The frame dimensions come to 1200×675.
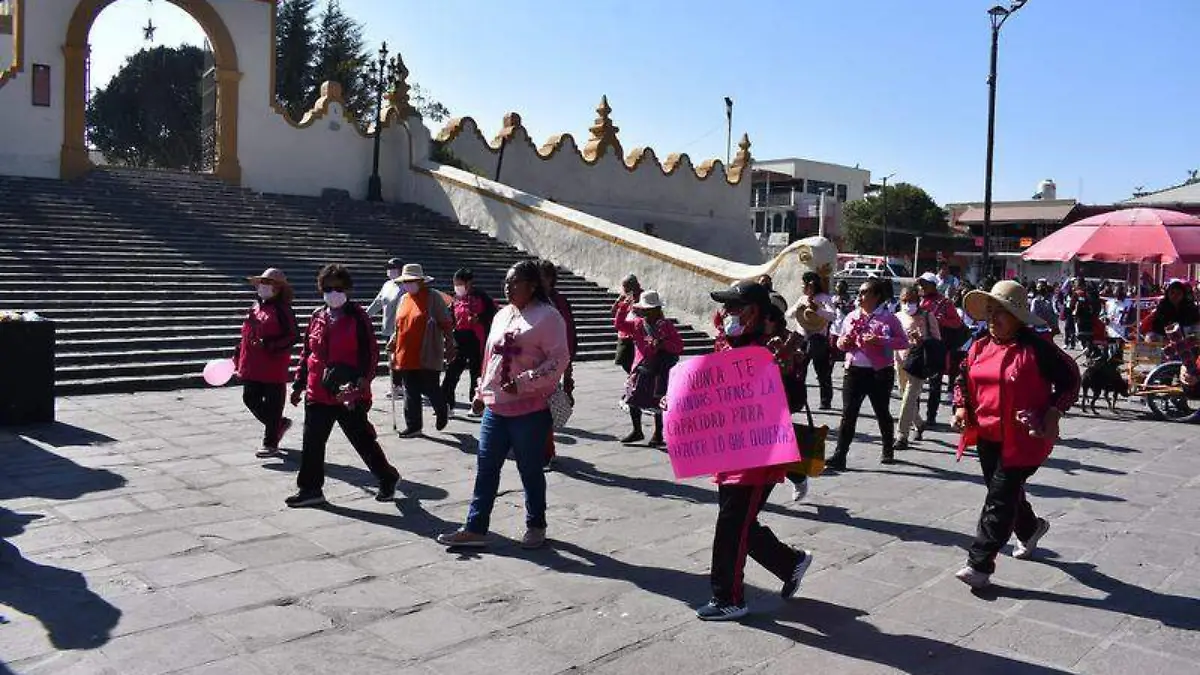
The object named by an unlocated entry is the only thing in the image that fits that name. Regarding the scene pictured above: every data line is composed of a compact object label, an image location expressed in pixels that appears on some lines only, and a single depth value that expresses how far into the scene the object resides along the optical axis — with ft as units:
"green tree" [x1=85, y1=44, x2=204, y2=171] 137.39
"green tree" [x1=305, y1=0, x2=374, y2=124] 121.70
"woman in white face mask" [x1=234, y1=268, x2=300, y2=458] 24.11
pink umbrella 37.27
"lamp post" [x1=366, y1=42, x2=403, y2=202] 77.97
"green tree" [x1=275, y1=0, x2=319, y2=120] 124.98
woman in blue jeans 17.03
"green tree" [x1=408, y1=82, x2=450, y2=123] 111.75
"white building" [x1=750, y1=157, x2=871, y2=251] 202.80
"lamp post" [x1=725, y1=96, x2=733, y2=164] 148.87
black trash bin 26.96
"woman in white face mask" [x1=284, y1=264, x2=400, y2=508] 19.94
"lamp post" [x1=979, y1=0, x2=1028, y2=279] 61.52
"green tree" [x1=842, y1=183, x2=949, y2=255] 177.99
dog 36.86
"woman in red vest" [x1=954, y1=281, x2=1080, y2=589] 15.58
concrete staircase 38.19
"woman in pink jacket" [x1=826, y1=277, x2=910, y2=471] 24.26
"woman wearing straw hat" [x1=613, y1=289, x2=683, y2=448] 26.23
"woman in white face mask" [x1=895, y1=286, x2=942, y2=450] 28.35
